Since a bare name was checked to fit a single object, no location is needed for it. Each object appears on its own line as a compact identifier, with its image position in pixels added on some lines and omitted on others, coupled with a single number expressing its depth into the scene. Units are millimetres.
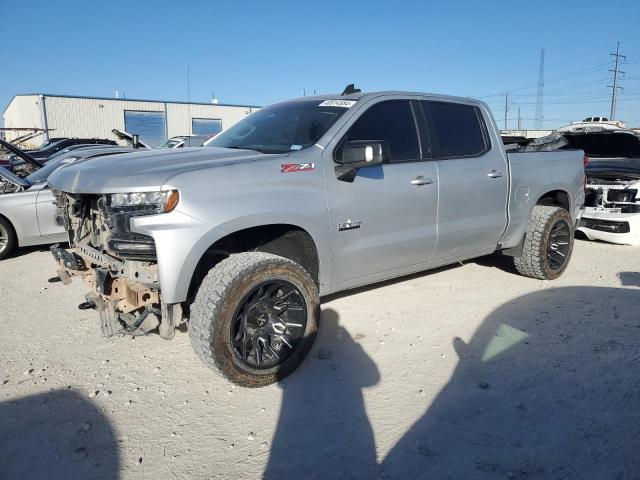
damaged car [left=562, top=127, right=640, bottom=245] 6906
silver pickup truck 2807
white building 31172
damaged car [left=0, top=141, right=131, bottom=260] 6383
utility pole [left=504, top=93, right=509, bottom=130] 68181
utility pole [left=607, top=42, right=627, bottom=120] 48344
